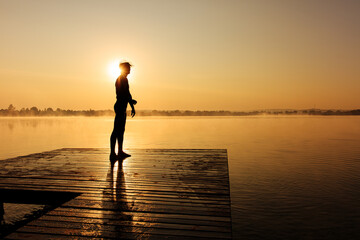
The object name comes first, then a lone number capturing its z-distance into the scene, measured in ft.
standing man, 28.43
